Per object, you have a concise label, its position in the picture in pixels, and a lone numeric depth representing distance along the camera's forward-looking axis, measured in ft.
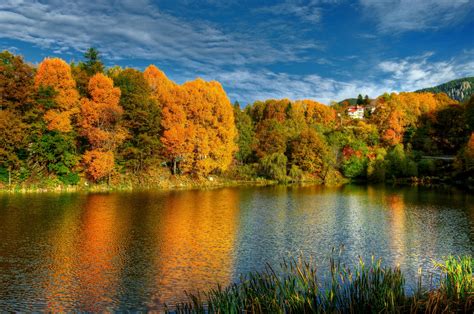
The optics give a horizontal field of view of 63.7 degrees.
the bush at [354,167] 236.22
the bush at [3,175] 143.33
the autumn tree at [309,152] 224.94
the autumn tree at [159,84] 187.32
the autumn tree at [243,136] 229.66
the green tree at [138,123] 166.61
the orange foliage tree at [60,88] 151.02
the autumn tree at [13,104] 138.92
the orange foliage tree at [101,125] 155.53
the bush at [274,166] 212.64
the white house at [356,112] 382.28
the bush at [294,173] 218.38
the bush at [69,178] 151.74
